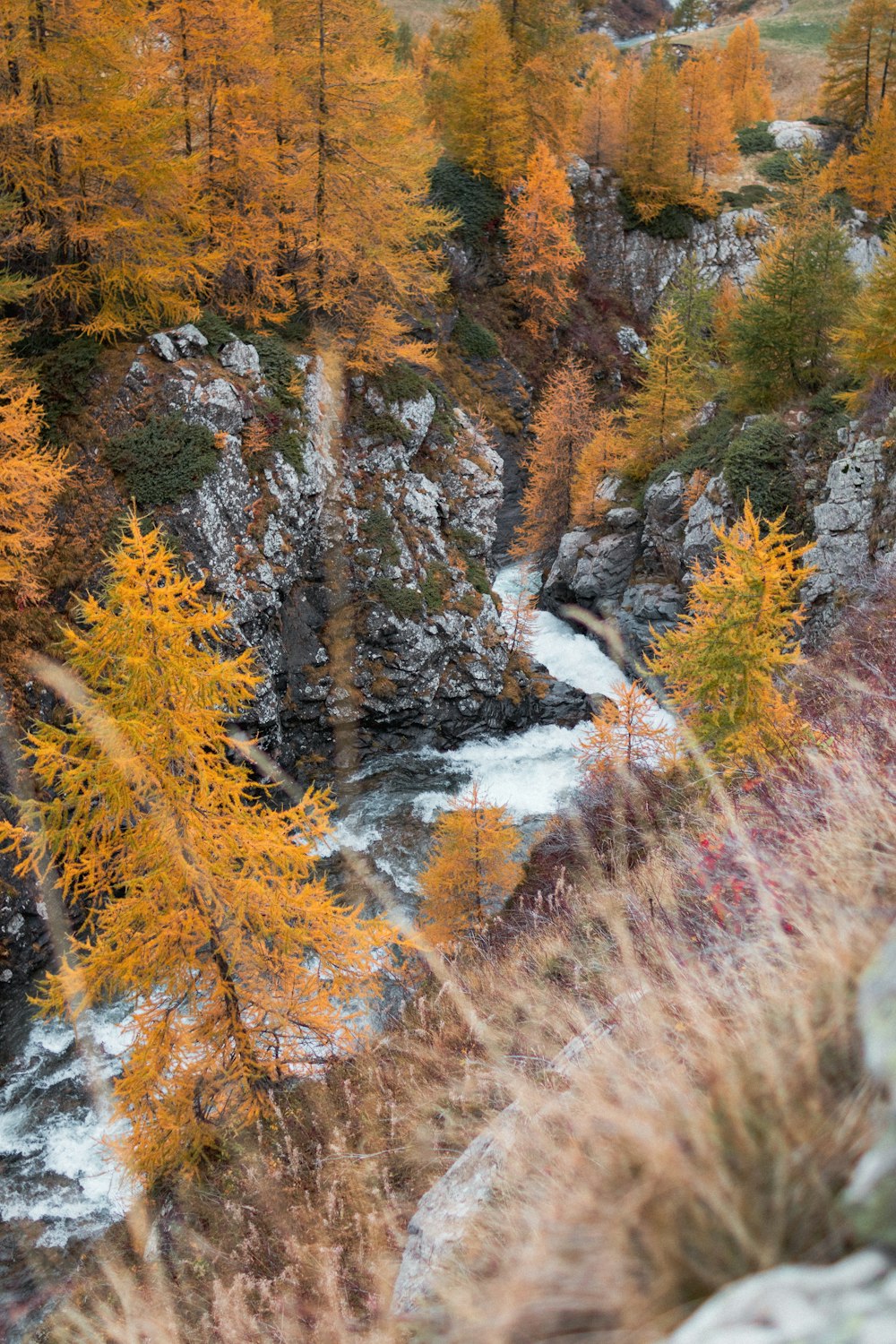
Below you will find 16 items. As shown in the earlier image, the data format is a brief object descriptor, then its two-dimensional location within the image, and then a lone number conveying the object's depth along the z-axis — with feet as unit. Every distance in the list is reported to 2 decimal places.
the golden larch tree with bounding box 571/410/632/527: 89.35
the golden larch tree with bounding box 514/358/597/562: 92.68
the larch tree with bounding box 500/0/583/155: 116.78
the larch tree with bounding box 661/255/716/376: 102.37
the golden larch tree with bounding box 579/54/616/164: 129.80
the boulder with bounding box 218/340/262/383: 58.44
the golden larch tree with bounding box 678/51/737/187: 135.64
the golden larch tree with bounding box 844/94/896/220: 127.13
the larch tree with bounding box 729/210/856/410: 67.87
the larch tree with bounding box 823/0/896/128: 140.26
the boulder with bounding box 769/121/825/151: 152.87
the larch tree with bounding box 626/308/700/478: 84.38
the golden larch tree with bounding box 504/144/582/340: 104.99
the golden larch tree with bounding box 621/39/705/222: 126.21
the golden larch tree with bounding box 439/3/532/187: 107.65
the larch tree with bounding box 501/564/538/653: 73.00
